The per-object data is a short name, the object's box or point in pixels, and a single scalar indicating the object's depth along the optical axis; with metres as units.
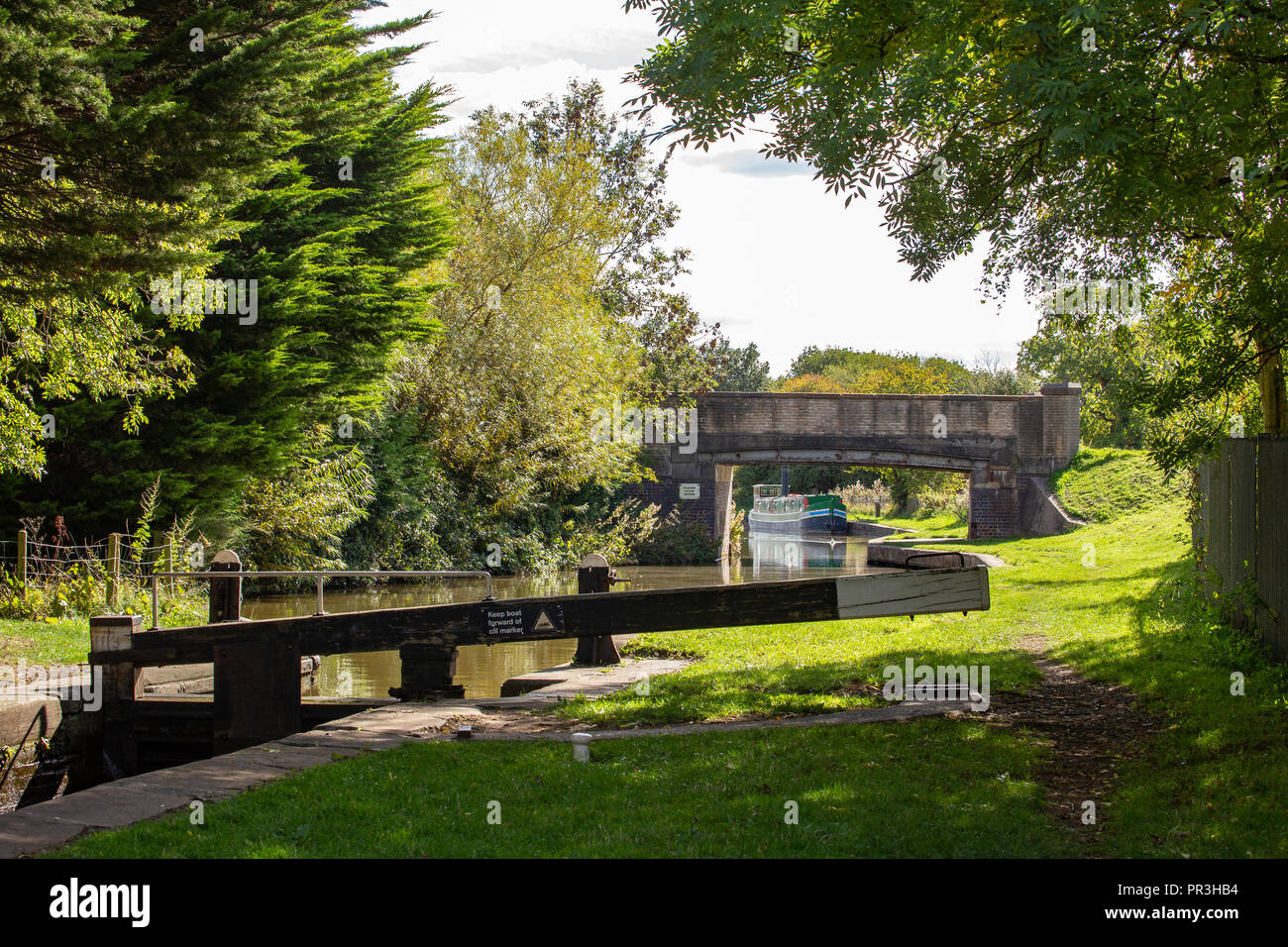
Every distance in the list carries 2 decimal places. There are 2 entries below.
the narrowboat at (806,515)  58.28
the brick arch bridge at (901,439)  35.69
